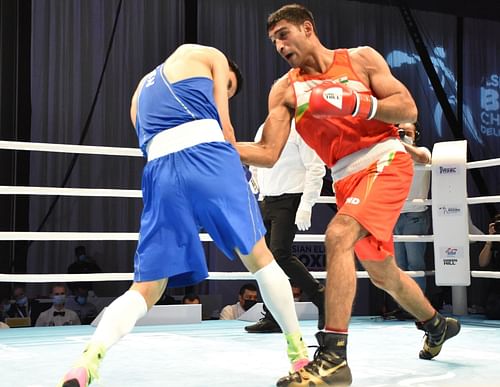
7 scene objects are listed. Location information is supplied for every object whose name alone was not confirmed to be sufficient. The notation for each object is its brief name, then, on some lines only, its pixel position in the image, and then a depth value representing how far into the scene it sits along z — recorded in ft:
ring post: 12.15
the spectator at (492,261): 12.99
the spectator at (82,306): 18.72
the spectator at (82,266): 20.39
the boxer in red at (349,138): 6.47
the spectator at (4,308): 18.10
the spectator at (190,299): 17.33
